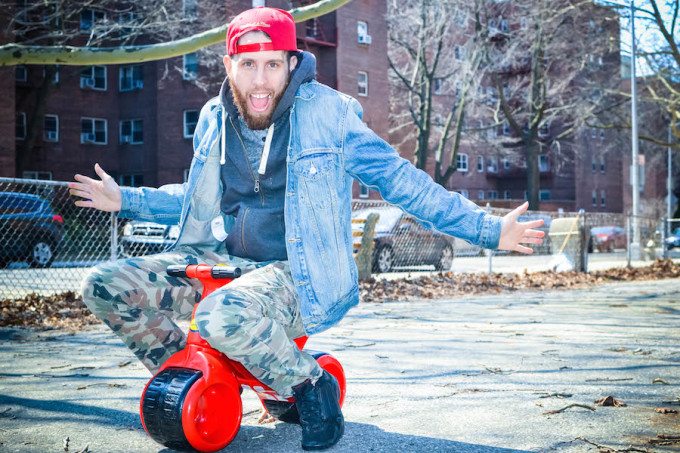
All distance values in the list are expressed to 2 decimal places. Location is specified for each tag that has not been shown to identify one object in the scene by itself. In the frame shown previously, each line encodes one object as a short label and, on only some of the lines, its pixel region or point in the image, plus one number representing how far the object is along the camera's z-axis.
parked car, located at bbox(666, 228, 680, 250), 20.86
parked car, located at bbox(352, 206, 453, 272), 14.94
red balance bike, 2.83
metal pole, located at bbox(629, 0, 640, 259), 22.86
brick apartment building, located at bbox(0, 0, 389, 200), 32.06
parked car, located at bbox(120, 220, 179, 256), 10.75
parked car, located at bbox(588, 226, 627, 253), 33.81
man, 3.20
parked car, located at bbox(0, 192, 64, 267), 10.01
